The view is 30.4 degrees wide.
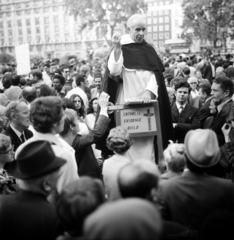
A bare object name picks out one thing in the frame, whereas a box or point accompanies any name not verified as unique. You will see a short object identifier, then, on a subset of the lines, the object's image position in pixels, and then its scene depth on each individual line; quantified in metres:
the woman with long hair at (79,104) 6.57
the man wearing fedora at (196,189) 2.78
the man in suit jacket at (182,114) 5.73
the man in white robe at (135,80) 5.04
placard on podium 5.00
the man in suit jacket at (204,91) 7.51
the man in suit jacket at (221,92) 5.01
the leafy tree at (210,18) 25.30
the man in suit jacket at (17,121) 4.54
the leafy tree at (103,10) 46.03
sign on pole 10.67
